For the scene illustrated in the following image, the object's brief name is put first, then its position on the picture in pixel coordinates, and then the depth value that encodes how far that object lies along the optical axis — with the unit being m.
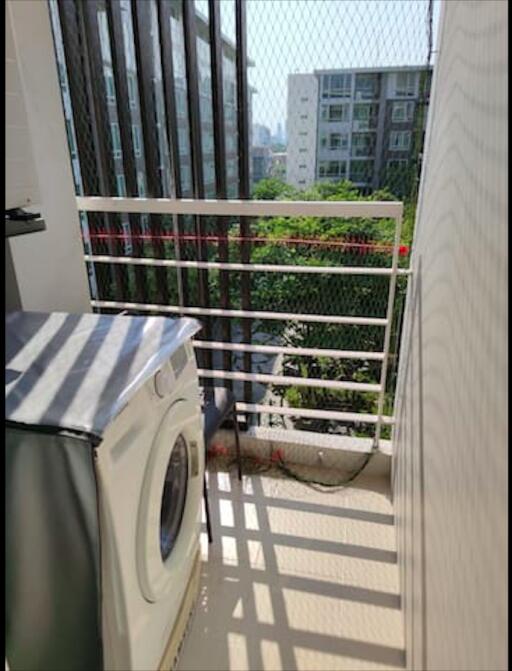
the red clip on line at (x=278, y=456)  2.17
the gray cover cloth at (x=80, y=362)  0.88
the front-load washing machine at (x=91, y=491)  0.86
